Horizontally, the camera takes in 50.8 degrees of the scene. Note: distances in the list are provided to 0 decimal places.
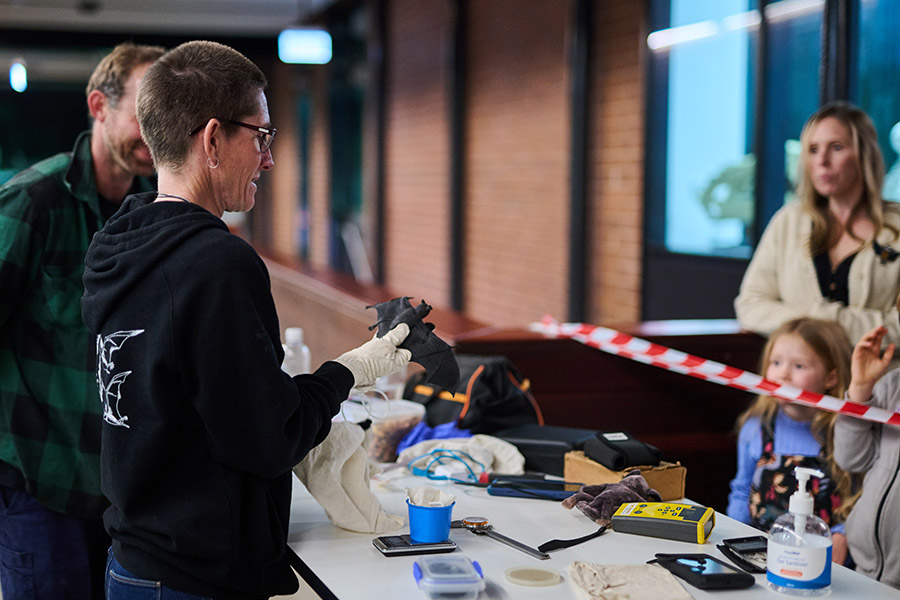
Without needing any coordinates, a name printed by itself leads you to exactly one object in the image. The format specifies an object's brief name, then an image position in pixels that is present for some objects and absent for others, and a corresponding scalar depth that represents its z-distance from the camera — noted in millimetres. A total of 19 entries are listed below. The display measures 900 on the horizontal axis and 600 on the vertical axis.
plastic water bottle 2721
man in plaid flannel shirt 2137
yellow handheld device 1844
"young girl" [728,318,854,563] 2682
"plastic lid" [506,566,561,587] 1612
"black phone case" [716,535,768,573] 1700
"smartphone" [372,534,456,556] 1750
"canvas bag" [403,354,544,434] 2730
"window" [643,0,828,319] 4621
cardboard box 2207
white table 1598
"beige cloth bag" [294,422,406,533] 1869
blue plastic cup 1774
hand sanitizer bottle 1559
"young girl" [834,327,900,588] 2275
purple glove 1960
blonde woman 3283
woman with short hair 1439
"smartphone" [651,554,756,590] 1606
